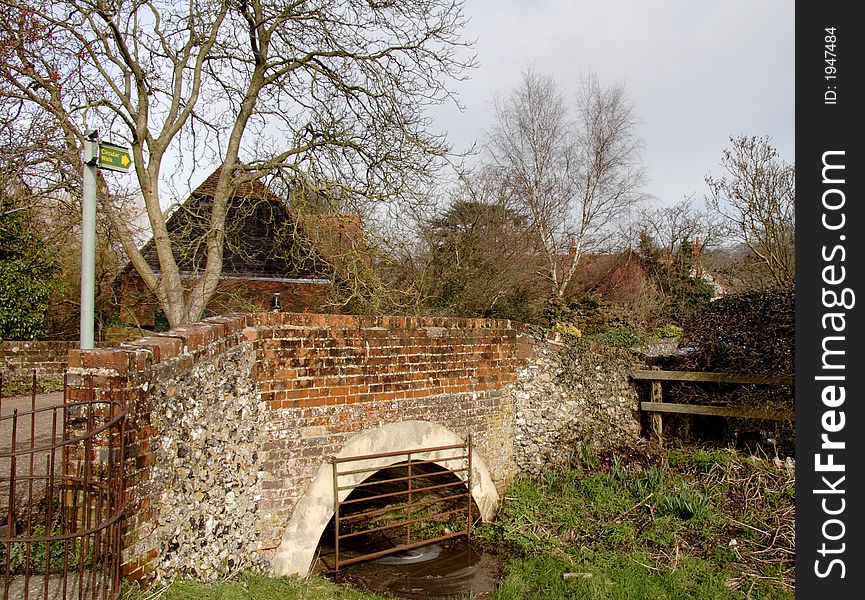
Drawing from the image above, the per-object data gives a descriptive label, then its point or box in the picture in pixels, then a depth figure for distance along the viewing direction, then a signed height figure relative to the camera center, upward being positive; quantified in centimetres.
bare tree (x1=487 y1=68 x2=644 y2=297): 2188 +488
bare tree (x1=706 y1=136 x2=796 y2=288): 1177 +219
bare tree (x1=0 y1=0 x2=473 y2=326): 1021 +360
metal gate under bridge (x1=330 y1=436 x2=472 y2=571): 619 -218
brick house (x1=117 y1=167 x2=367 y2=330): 1039 +109
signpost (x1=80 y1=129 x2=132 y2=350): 446 +75
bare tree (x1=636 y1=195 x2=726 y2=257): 2491 +368
